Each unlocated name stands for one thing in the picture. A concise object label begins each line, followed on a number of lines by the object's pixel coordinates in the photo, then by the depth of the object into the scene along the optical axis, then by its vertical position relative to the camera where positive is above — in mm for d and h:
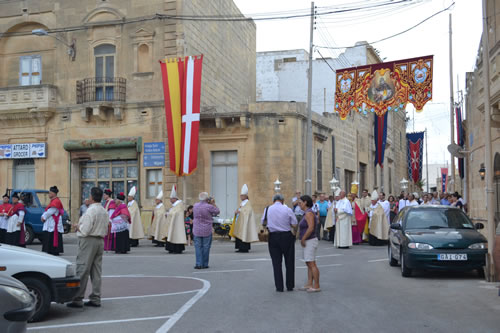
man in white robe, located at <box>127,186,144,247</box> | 20172 -1161
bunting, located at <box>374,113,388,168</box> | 31422 +2737
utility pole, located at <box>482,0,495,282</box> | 11500 +933
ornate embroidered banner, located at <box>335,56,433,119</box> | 21969 +3997
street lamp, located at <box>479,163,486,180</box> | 21102 +591
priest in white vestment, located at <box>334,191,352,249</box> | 19234 -1277
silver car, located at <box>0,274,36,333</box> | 4543 -958
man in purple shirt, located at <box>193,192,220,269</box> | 13570 -1008
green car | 11172 -1060
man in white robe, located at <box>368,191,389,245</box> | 20594 -1367
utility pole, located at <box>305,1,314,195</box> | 23703 +2191
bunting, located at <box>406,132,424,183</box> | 41094 +2457
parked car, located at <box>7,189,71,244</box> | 20844 -934
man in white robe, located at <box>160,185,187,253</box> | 18031 -1310
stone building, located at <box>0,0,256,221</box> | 25344 +4415
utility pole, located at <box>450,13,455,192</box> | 29884 +3715
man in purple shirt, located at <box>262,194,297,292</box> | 10242 -896
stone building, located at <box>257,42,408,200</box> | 32938 +5274
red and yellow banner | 22703 +3159
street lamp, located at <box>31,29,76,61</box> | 26344 +6303
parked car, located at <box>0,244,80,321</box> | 7430 -1127
